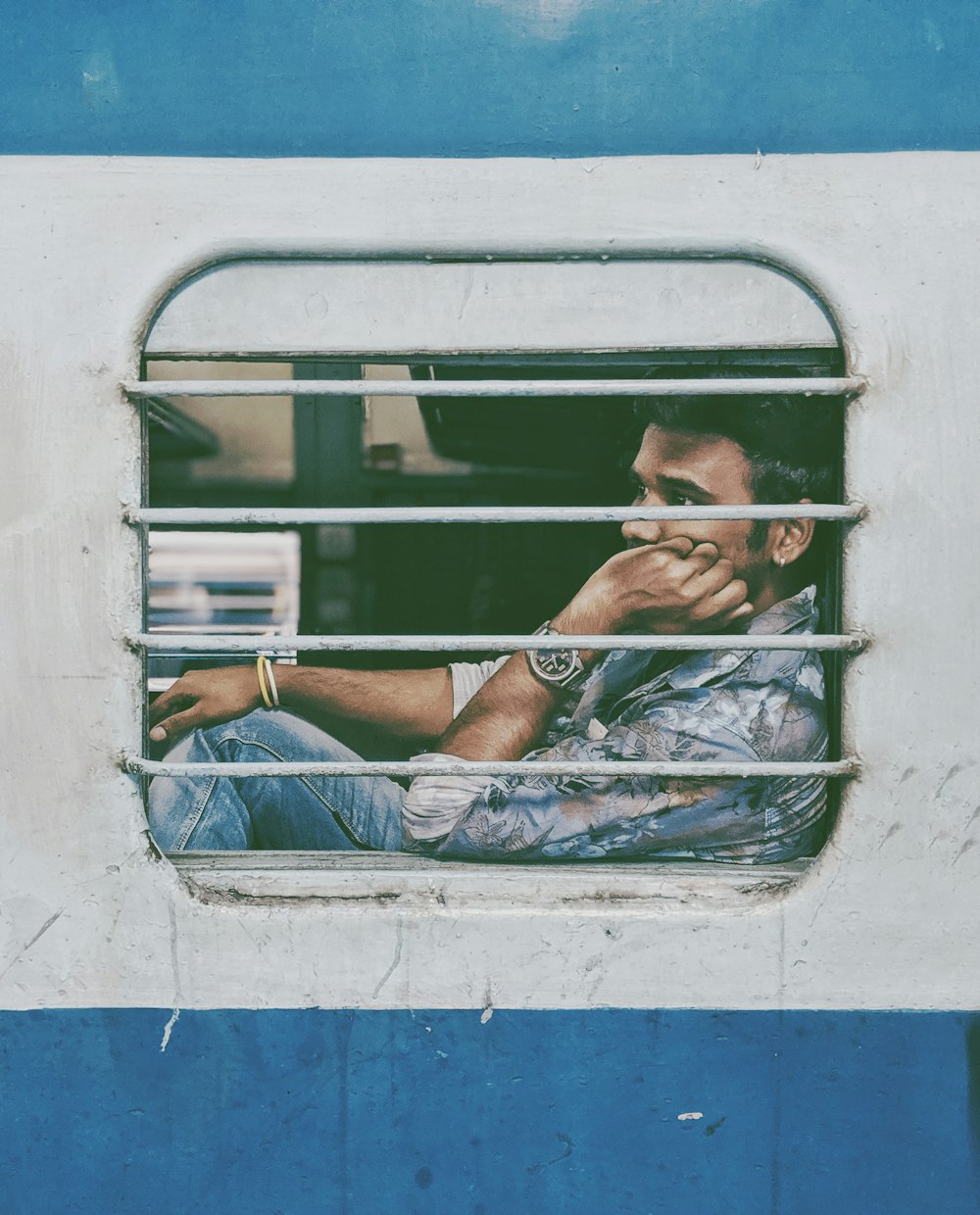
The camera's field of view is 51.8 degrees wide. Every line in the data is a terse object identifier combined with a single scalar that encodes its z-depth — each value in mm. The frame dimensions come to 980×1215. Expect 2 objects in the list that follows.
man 1425
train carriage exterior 1285
